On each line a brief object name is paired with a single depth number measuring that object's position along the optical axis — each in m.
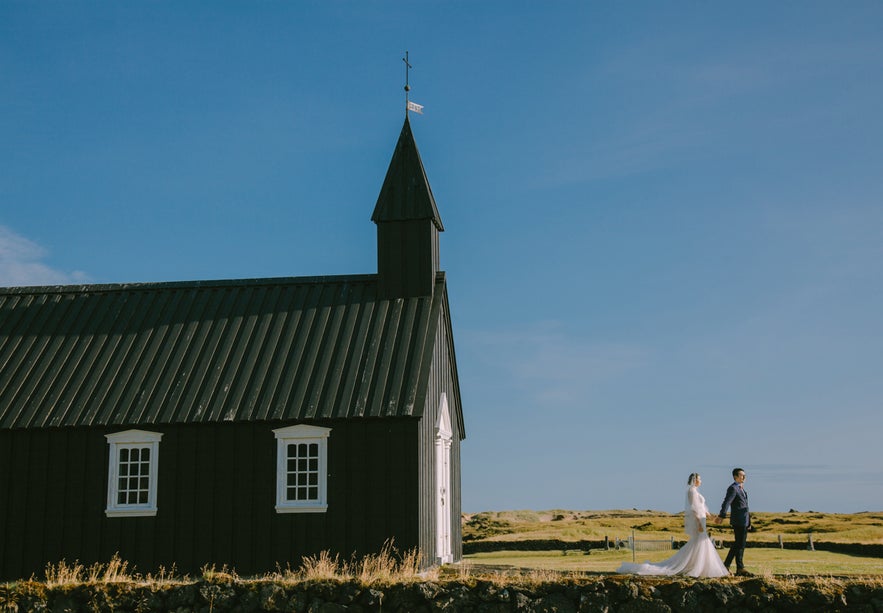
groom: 19.14
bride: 18.22
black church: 21.97
